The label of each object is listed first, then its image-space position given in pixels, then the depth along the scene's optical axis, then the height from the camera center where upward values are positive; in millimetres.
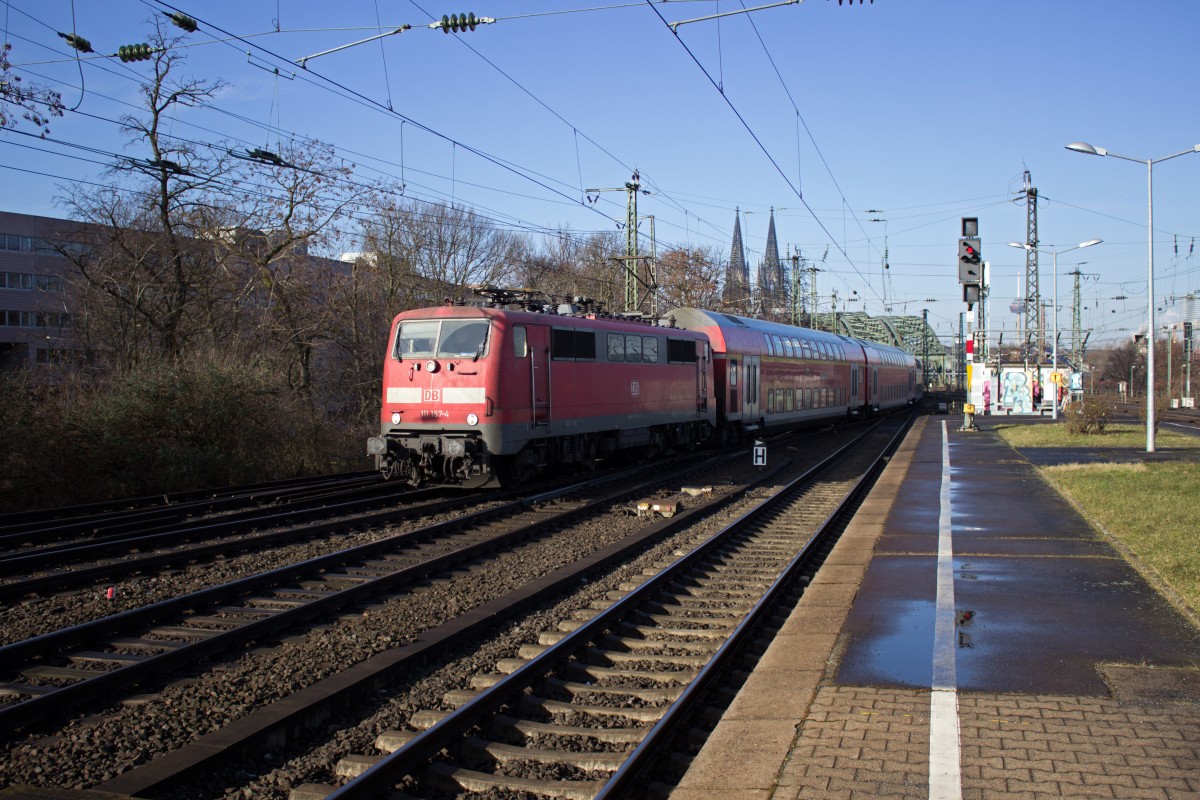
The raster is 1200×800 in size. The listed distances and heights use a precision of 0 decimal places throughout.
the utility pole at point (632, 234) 29469 +4915
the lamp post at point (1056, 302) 38438 +3730
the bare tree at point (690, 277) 53094 +6375
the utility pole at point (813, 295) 58594 +5682
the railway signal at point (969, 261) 21141 +2819
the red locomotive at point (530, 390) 14727 -38
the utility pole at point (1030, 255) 39906 +5548
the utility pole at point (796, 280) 54781 +6417
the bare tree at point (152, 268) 24156 +3379
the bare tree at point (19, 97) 16531 +5272
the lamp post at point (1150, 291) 23422 +2466
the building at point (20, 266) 54969 +7730
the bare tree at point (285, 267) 27609 +3820
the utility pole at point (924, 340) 74931 +3976
